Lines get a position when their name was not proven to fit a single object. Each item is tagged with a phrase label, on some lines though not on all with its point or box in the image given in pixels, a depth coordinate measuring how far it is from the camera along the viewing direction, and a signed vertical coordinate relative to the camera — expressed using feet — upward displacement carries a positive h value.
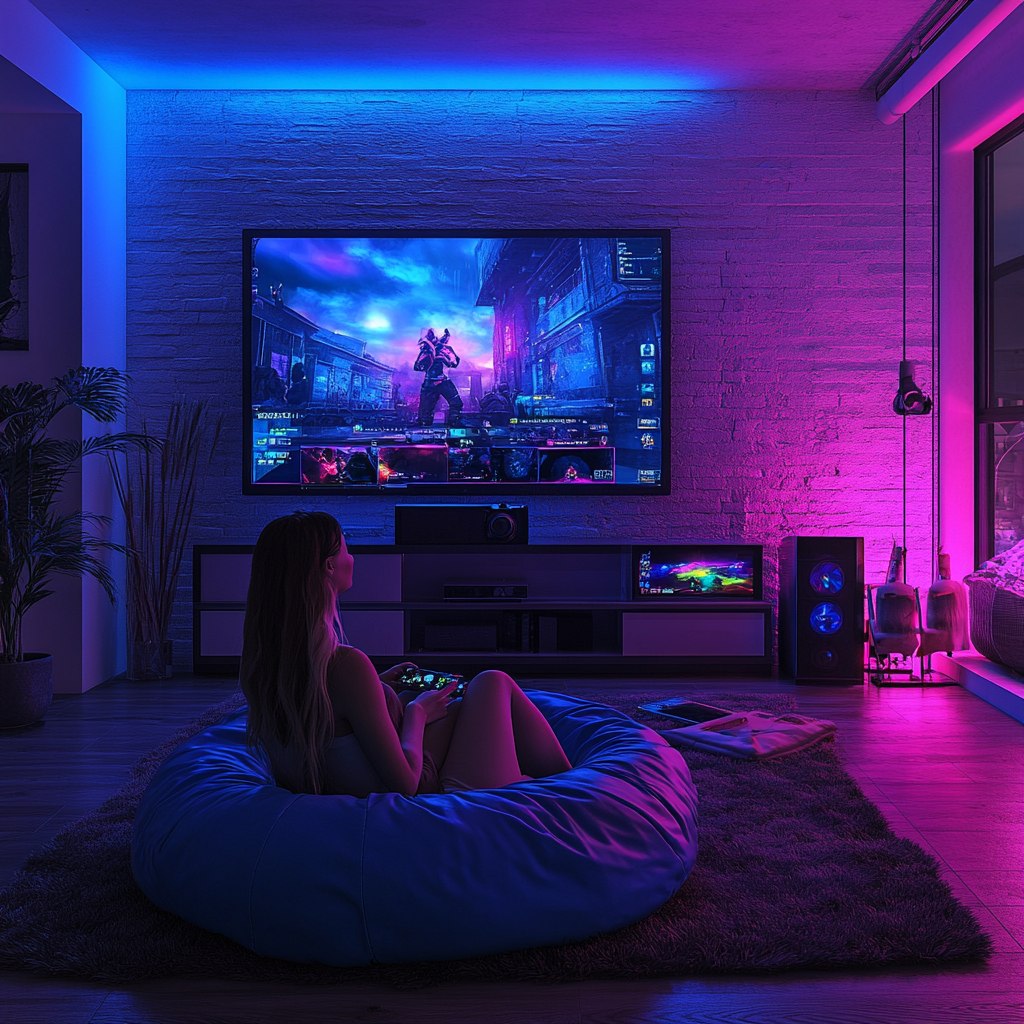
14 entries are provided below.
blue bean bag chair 5.71 -2.19
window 15.07 +2.90
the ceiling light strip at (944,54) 12.60 +6.71
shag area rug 5.92 -2.74
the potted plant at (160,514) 15.55 +0.04
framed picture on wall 14.70 +3.97
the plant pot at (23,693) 12.15 -2.27
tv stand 15.37 -1.80
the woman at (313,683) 6.23 -1.09
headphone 15.66 +1.98
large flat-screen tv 16.28 +2.65
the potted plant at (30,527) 12.24 -0.14
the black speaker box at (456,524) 15.55 -0.12
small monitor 15.53 -0.92
